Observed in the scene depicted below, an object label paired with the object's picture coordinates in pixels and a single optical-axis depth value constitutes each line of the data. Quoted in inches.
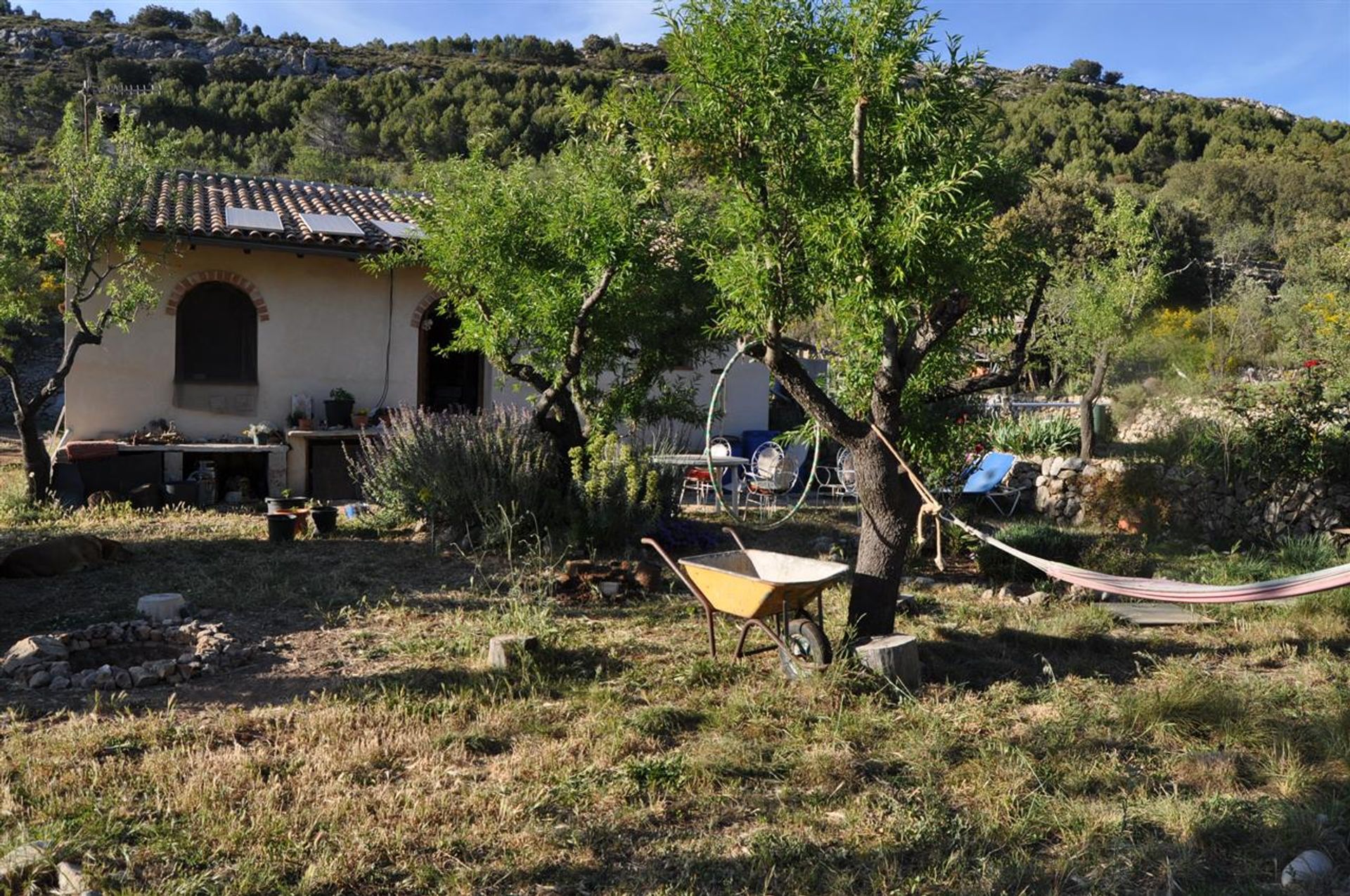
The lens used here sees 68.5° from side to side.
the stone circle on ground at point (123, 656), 193.9
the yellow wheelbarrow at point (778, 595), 191.5
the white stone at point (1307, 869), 126.6
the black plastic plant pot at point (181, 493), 424.5
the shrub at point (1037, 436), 518.9
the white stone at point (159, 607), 234.8
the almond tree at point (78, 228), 385.4
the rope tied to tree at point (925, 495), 204.5
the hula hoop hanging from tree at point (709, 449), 268.7
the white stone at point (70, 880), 116.0
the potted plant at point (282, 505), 359.6
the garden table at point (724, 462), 416.5
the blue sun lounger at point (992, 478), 439.5
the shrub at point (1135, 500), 421.7
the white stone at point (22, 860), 118.0
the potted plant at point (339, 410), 474.9
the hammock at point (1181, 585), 173.2
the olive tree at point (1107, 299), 505.7
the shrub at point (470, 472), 329.1
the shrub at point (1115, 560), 315.6
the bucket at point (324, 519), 354.3
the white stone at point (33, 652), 197.2
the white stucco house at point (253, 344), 447.2
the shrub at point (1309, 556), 324.5
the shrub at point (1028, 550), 313.6
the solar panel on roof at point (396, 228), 488.1
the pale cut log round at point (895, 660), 197.5
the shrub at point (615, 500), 317.4
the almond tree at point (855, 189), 192.7
